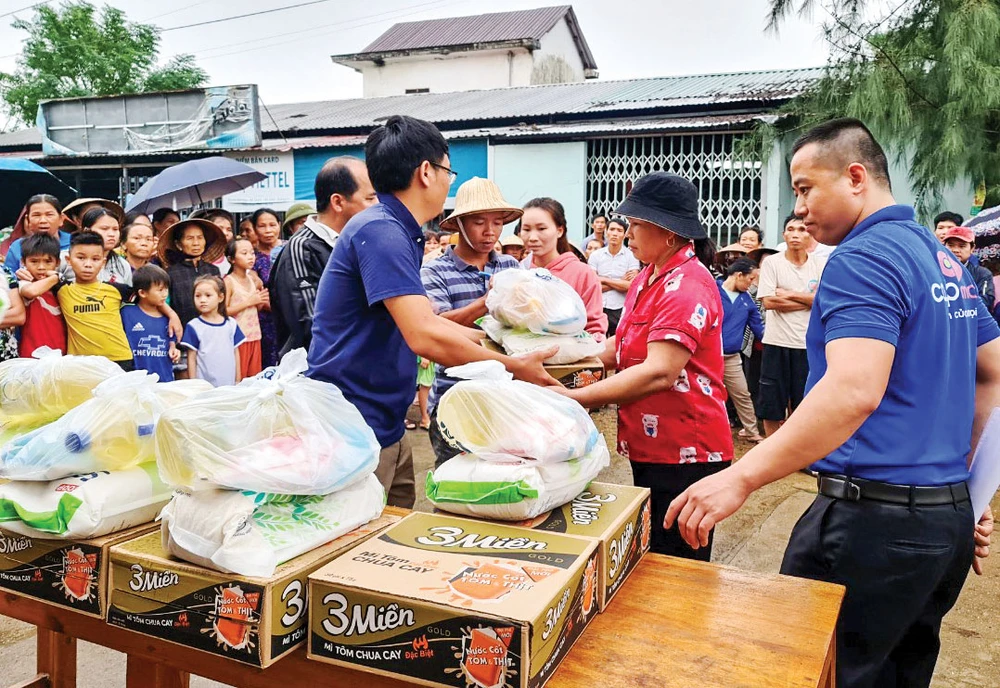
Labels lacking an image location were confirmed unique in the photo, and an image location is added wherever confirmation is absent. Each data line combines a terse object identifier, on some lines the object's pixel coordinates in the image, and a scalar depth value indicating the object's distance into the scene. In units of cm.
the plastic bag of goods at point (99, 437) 147
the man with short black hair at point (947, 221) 582
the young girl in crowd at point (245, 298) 509
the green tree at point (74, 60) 2562
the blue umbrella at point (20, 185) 628
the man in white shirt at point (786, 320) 535
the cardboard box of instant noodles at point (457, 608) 108
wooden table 120
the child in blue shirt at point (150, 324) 445
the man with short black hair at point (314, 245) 299
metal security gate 888
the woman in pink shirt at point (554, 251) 406
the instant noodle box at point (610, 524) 141
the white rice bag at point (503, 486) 145
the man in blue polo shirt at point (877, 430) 147
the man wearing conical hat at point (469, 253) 327
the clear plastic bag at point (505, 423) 150
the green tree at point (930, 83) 599
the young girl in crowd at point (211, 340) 470
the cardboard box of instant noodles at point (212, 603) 119
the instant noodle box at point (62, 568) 138
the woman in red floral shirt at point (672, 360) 217
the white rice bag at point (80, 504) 140
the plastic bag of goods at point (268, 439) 128
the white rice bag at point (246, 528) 122
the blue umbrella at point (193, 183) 698
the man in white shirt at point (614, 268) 704
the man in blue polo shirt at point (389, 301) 194
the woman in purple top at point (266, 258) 532
